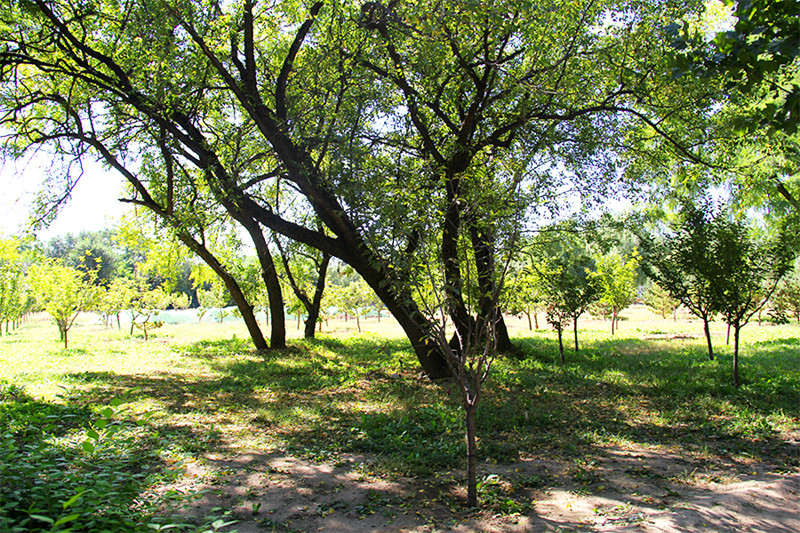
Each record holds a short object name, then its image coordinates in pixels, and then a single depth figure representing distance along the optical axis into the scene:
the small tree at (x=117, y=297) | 24.77
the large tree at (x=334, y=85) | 7.74
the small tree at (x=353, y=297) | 29.41
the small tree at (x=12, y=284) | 24.25
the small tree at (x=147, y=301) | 26.27
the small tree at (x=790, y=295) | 20.68
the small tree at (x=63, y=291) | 18.58
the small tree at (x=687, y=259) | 8.11
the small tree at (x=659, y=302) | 28.41
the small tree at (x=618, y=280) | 16.09
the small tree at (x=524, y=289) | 10.88
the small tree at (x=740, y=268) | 7.76
